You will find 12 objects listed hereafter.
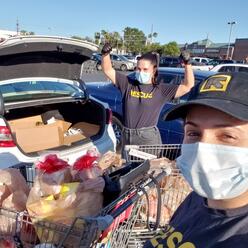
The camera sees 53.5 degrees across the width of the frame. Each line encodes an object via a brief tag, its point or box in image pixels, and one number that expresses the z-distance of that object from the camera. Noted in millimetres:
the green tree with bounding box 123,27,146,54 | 57303
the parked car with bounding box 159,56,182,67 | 21091
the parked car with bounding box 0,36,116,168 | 2569
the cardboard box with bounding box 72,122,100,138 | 3390
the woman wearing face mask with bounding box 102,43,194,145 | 2778
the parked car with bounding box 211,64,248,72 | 6882
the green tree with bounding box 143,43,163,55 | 50140
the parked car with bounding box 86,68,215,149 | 3771
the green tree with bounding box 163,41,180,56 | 47475
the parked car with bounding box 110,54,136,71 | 22377
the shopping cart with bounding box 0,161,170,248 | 1094
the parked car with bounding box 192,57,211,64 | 27909
